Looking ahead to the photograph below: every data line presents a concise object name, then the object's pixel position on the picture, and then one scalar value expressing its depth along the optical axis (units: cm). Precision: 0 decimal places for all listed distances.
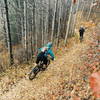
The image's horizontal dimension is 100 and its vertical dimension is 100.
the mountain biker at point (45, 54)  773
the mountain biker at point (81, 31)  1573
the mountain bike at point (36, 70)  855
